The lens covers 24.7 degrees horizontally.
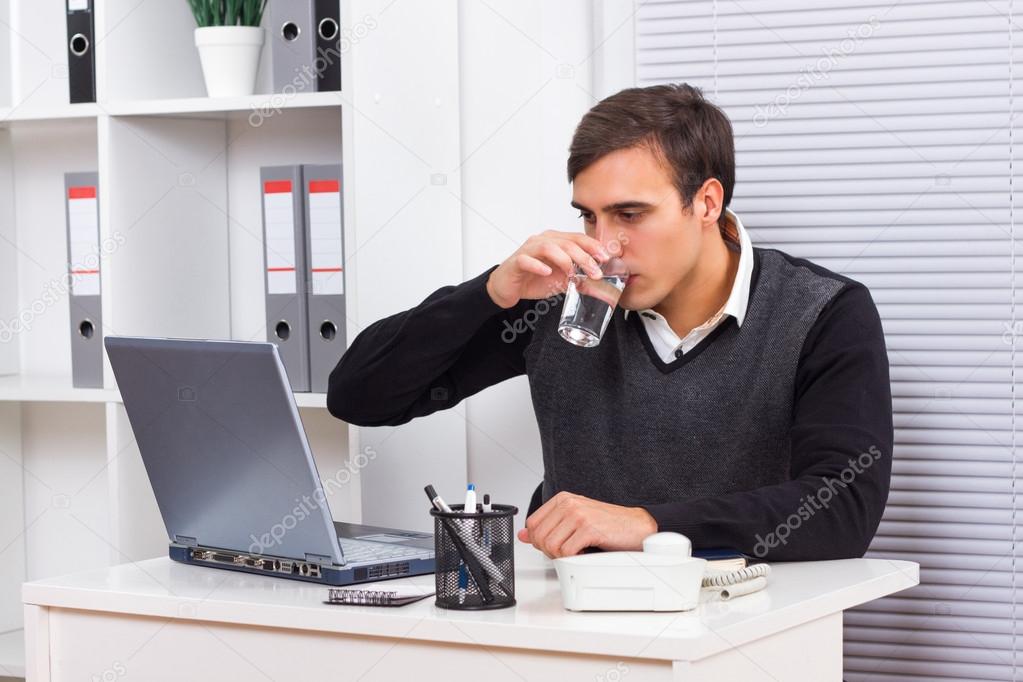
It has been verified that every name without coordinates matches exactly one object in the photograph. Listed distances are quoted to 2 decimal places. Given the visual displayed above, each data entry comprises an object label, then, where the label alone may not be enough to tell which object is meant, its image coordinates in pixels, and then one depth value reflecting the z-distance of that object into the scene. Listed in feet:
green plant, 15.08
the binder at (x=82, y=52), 15.06
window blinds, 13.51
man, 10.66
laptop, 8.85
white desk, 7.54
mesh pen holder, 8.17
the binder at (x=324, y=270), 14.42
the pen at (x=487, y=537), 8.20
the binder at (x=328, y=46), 14.27
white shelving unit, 14.90
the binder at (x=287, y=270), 14.54
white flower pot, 14.96
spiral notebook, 8.40
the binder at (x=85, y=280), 15.19
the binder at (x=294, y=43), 14.34
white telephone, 7.90
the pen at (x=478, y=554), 8.15
